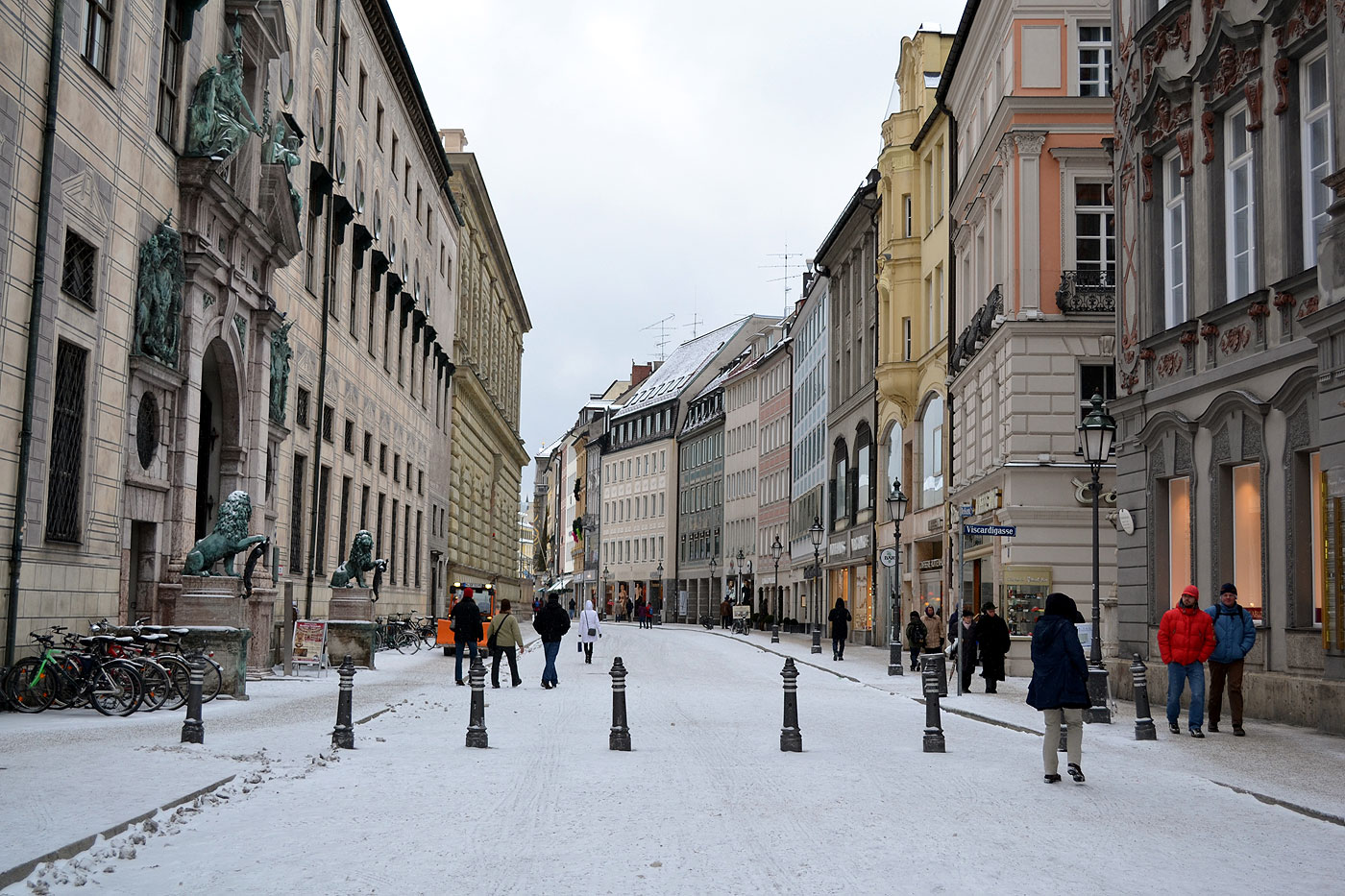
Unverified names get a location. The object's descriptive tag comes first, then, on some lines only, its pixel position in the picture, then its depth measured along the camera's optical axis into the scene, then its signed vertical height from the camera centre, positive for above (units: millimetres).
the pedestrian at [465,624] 27031 -346
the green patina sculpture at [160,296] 22047 +4433
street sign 24859 +1418
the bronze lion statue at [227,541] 22297 +866
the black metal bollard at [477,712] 15875 -1111
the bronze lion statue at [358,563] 33312 +858
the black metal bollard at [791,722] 15586 -1123
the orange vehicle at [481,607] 39997 -173
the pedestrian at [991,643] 26656 -448
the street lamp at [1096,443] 20453 +2499
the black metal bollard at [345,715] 15047 -1146
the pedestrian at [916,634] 33188 -387
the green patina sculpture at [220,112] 24234 +7847
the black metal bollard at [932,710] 15812 -988
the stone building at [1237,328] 18578 +4028
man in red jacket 18141 -216
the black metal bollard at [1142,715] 17453 -1069
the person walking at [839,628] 40875 -377
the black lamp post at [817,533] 50062 +2644
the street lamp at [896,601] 32812 +351
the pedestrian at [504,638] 26734 -558
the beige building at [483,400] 67750 +10265
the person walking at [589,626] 37969 -462
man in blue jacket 18266 -233
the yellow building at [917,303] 45531 +9869
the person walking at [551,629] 27062 -400
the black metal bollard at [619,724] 15594 -1179
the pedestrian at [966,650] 26000 -594
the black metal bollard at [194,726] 14547 -1222
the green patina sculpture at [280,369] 30297 +4635
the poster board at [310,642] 28812 -783
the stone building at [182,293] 18438 +4844
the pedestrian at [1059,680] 13203 -528
